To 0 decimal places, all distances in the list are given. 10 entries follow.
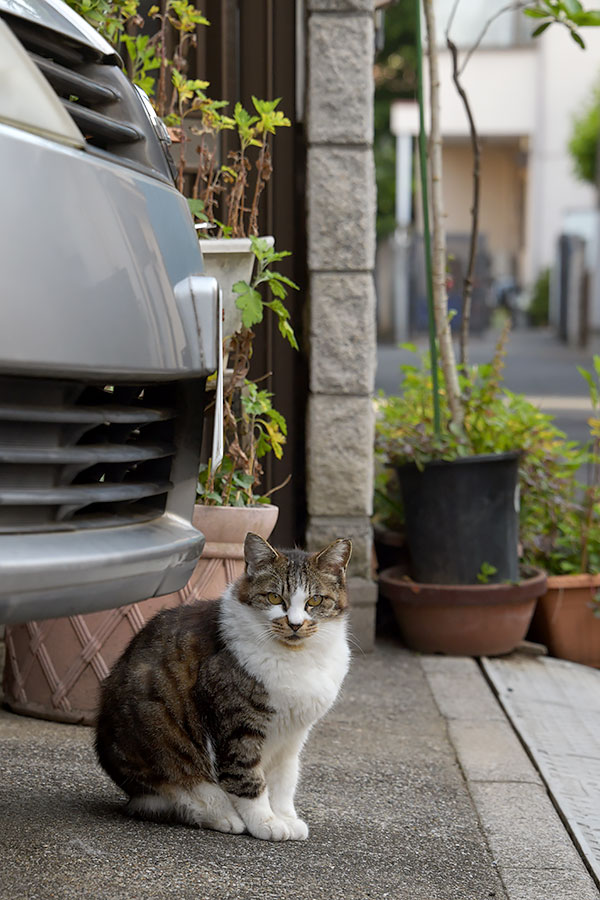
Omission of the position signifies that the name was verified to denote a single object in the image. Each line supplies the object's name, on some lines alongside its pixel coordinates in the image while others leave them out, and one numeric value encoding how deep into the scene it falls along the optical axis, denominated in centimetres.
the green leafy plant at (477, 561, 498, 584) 431
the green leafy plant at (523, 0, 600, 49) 420
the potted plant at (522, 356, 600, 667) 465
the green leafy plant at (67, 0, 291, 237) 335
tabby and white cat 242
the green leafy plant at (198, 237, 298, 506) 330
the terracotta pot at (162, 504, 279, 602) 318
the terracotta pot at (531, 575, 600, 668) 462
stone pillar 418
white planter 318
